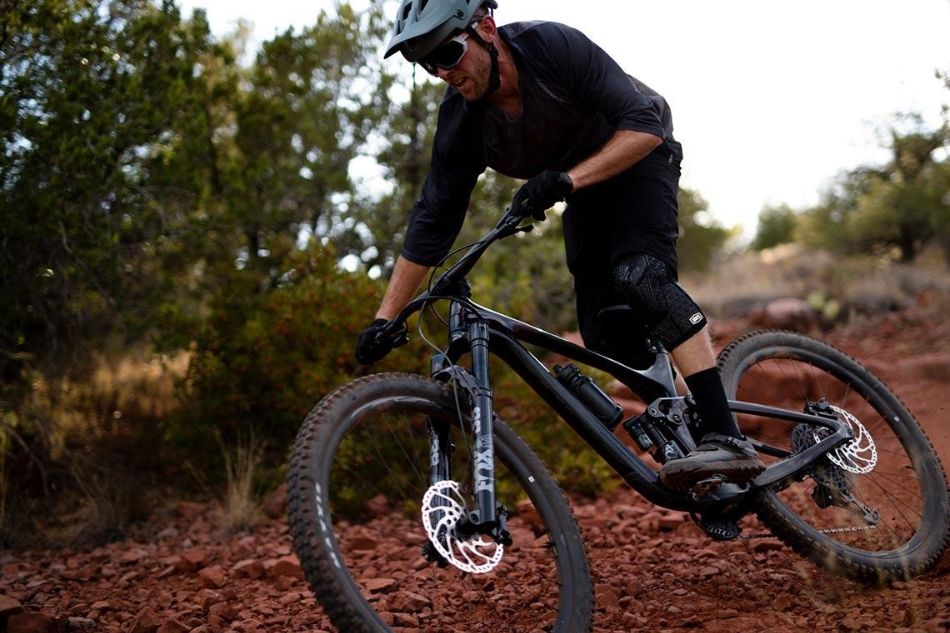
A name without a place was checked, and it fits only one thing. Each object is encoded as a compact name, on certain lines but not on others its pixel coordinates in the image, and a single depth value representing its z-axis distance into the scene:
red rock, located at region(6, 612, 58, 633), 3.46
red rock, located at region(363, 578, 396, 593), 3.85
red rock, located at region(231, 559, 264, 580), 4.43
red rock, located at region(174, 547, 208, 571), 4.66
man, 3.00
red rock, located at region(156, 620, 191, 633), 3.45
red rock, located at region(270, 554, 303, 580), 4.27
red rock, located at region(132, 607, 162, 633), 3.53
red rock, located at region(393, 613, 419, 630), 3.28
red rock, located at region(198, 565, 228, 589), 4.36
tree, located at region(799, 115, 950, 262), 15.10
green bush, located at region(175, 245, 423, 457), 5.98
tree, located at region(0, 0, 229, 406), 5.59
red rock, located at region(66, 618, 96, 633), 3.67
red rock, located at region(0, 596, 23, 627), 3.54
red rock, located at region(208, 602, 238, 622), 3.68
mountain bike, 2.56
